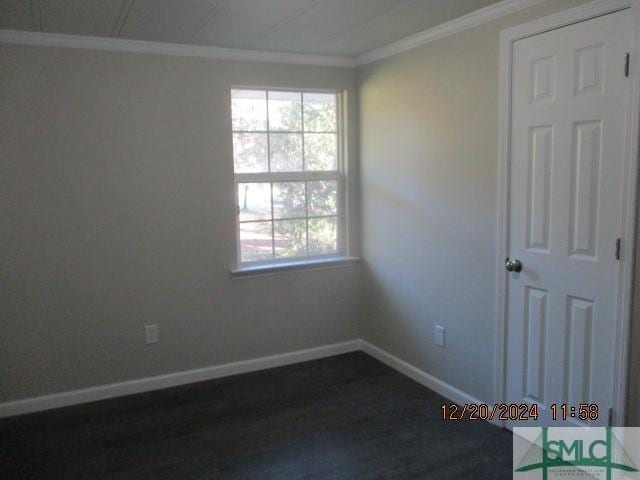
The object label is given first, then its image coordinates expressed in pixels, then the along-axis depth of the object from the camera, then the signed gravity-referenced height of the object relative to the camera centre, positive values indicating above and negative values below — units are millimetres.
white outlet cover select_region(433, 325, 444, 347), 3305 -933
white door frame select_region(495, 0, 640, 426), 2104 +204
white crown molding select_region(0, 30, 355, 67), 2975 +891
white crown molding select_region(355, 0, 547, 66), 2598 +894
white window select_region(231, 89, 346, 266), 3693 +103
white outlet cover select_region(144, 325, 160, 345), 3453 -933
